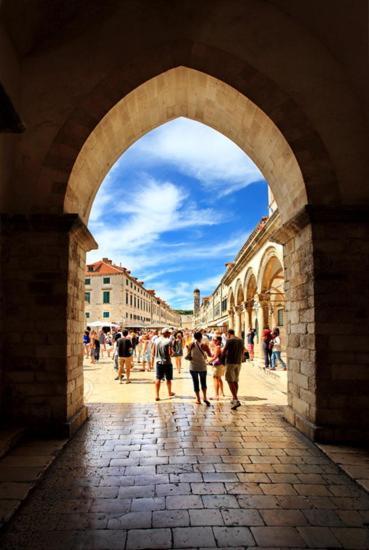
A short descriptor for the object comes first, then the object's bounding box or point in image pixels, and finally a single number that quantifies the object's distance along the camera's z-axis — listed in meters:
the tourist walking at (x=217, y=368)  8.43
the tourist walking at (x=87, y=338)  18.78
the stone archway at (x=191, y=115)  6.20
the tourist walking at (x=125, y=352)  10.53
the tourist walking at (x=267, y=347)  13.67
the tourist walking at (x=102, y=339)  21.05
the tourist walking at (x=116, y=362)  14.14
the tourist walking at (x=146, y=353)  14.29
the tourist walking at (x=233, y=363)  7.52
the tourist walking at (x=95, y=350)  17.62
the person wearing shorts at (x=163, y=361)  8.31
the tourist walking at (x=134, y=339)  16.25
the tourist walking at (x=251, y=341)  17.80
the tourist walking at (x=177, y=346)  12.66
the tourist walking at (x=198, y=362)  7.66
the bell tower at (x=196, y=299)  98.46
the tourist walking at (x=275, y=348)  13.33
